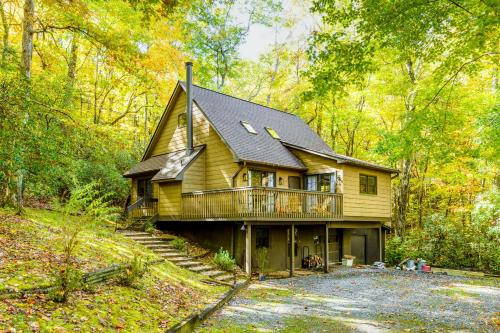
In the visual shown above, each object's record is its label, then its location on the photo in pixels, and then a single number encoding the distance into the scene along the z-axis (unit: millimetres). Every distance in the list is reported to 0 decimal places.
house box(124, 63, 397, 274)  15352
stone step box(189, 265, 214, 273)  13039
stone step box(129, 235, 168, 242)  15194
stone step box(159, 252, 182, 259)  13600
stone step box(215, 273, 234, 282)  12836
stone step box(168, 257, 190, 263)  13383
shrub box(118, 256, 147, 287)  8172
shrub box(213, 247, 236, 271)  14109
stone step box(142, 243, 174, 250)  14395
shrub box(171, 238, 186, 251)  15151
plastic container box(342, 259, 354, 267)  19575
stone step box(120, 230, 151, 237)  15777
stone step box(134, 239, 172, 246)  14809
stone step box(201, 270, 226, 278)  12855
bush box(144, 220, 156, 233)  16791
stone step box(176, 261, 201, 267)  13183
